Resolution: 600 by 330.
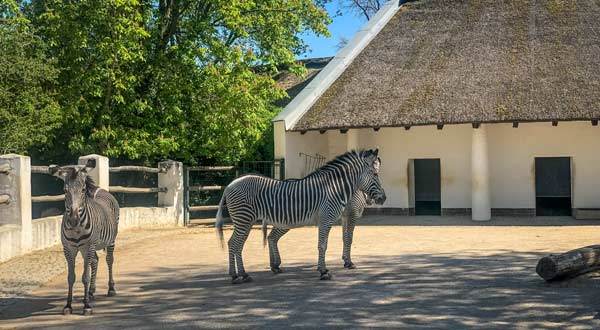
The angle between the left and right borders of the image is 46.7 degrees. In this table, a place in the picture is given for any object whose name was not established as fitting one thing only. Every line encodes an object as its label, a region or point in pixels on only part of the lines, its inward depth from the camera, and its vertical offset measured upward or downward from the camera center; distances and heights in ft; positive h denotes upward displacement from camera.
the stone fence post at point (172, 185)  59.93 -1.19
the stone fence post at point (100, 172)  49.65 +0.01
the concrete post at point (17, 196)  40.83 -1.36
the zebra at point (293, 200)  31.53 -1.42
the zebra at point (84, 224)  24.80 -1.97
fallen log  27.14 -3.84
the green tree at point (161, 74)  60.34 +9.03
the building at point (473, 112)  58.23 +4.71
